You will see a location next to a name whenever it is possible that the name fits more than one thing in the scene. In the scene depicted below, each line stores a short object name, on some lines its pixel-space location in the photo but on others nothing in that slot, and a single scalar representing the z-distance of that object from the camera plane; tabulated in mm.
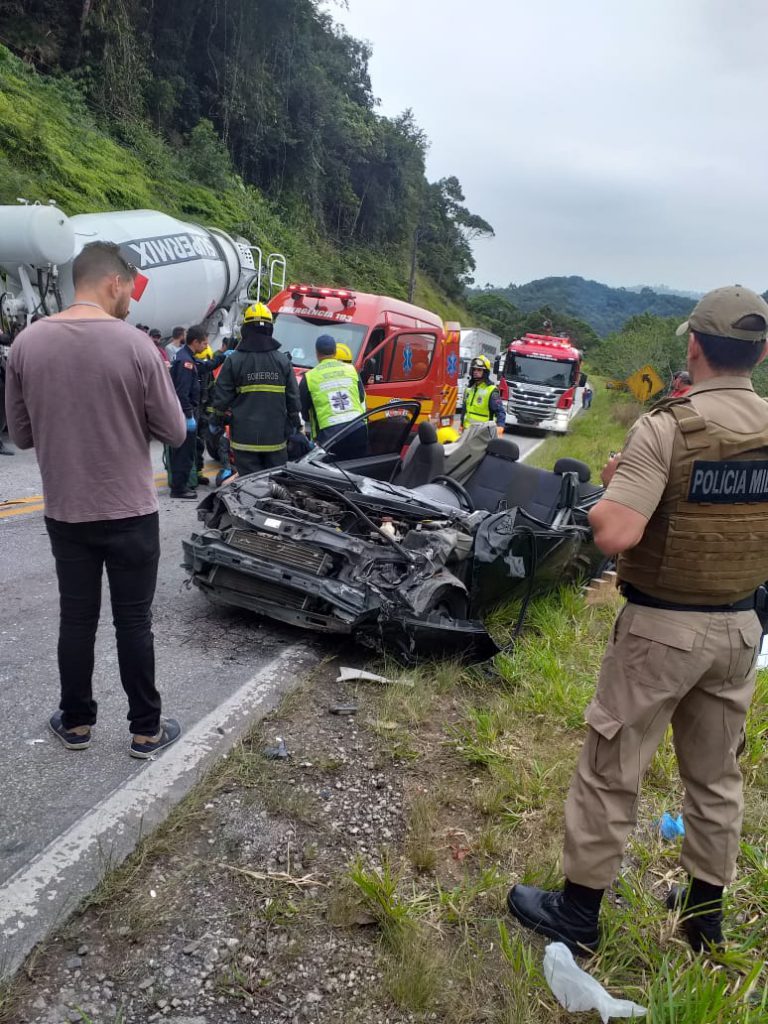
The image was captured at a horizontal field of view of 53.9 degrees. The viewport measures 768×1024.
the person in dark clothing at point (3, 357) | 8586
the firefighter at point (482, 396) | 11805
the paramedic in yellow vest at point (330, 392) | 6660
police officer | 2016
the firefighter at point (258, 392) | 6023
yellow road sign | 14082
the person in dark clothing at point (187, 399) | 7613
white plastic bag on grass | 2072
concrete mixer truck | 9180
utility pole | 41406
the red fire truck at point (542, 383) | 18703
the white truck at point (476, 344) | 28431
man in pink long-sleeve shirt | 2680
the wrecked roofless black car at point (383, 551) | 4094
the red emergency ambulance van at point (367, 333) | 9945
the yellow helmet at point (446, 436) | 9000
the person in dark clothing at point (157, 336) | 11008
